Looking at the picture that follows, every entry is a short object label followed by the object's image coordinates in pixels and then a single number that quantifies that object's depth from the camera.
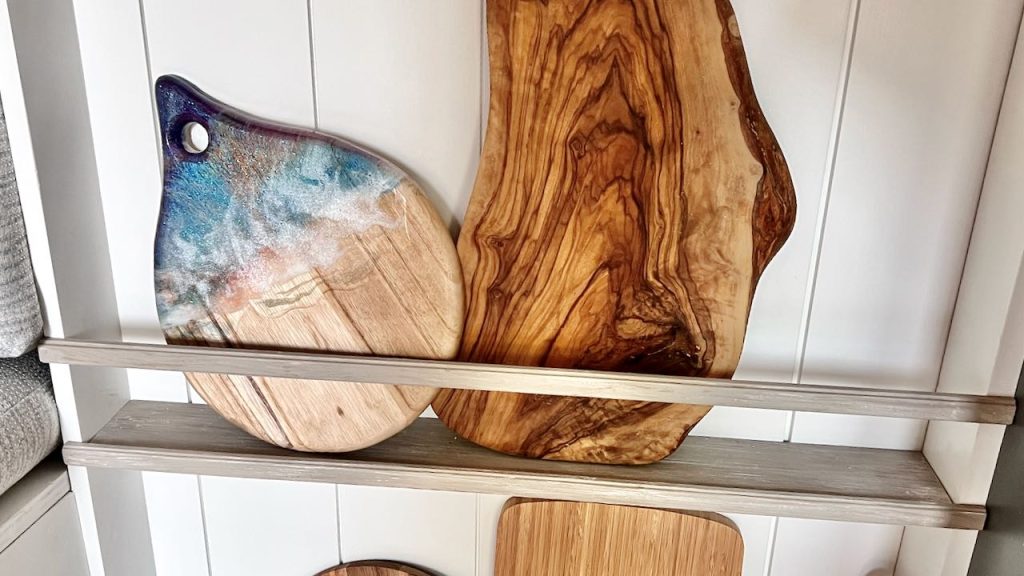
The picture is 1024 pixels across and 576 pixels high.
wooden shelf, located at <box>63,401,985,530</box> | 0.64
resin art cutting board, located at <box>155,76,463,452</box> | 0.66
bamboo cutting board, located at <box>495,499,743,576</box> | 0.74
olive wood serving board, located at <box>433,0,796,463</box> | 0.60
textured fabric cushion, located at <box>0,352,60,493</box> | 0.65
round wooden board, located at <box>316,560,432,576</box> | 0.82
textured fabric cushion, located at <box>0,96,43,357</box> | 0.63
